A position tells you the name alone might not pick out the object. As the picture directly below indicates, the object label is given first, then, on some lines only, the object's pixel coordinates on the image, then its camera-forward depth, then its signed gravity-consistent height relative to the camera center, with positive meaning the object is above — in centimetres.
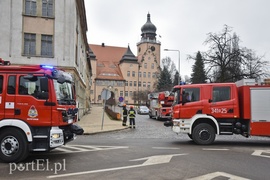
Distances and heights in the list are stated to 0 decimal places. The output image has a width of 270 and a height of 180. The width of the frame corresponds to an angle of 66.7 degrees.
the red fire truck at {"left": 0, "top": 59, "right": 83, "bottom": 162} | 589 -36
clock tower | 7988 +1664
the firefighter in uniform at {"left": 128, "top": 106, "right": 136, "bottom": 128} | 1545 -141
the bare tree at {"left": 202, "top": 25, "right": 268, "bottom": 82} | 2905 +543
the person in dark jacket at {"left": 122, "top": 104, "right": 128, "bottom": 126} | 1664 -133
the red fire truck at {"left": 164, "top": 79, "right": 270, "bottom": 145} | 891 -45
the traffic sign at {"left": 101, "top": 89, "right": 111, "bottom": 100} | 1449 +33
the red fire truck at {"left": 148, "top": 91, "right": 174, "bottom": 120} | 2159 -79
